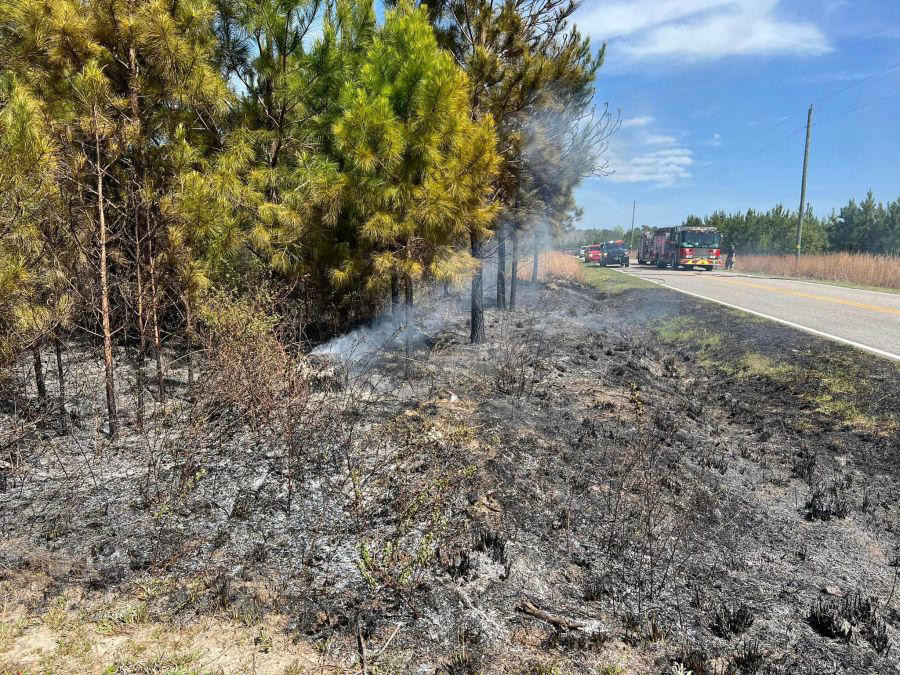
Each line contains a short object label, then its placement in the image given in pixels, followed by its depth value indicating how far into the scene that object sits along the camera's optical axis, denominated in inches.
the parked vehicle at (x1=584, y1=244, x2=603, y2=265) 1756.8
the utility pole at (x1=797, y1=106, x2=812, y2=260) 1063.5
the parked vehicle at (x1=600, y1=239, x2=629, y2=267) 1579.1
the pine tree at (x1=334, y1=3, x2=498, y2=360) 262.2
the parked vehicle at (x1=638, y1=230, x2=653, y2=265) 1549.6
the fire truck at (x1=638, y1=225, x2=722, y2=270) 1243.8
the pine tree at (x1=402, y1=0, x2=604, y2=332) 340.8
